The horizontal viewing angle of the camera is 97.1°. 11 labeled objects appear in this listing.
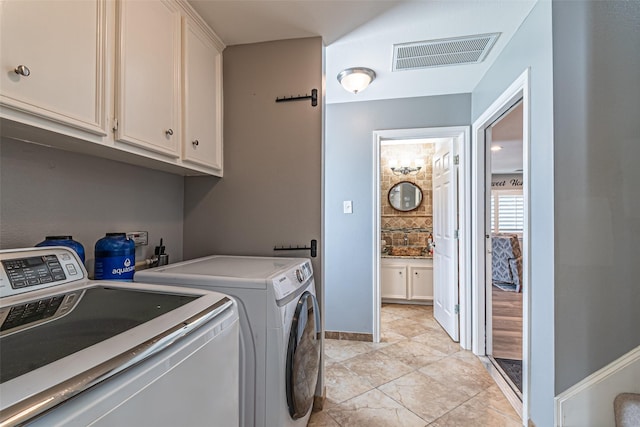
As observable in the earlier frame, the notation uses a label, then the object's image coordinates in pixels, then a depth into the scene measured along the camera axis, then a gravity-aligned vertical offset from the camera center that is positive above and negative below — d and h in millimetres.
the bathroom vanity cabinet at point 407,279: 3771 -873
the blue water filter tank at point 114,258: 1270 -197
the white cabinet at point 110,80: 848 +519
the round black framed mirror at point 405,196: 4320 +291
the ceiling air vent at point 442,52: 1870 +1153
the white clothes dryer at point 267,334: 1128 -494
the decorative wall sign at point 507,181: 6133 +736
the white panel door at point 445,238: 2701 -238
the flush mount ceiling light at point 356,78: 2227 +1100
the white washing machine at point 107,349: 427 -263
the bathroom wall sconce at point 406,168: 4336 +731
